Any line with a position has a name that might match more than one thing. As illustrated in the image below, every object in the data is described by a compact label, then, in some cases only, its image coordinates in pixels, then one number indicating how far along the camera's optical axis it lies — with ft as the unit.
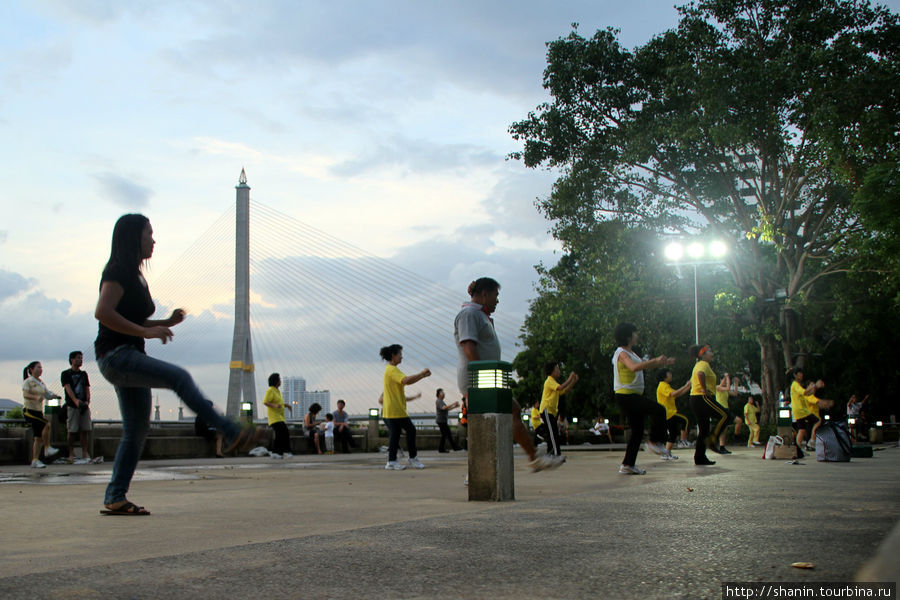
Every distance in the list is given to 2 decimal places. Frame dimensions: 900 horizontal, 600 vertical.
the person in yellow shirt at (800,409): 48.45
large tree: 78.18
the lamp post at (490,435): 19.94
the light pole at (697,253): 91.56
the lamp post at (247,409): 74.29
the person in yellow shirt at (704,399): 39.44
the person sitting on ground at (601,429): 120.67
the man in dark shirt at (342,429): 76.07
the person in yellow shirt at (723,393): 51.25
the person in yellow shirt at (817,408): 46.23
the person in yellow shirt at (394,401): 39.37
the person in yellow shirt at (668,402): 51.51
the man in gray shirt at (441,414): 75.98
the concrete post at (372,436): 80.88
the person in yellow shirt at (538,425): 49.34
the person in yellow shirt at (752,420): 76.64
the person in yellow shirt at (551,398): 41.83
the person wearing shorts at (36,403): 42.55
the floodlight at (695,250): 94.60
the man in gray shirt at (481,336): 25.38
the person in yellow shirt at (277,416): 56.75
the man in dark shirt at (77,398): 44.70
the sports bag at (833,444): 42.27
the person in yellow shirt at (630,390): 31.83
